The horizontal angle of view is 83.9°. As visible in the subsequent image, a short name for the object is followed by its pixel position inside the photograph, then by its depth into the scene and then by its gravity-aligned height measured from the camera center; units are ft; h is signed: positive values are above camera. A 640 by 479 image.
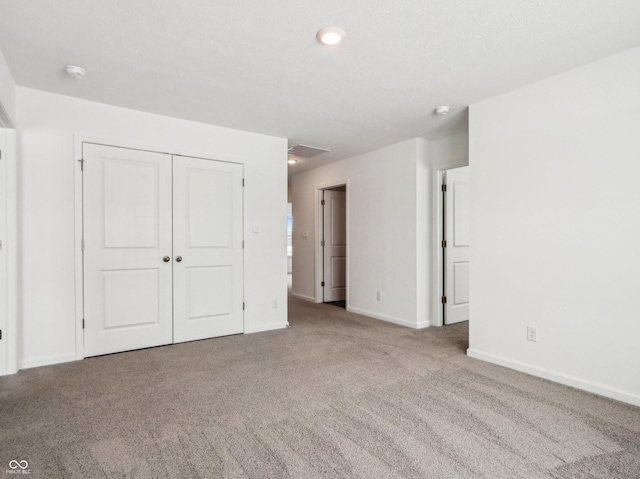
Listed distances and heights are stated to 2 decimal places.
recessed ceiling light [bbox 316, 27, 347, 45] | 6.94 +4.07
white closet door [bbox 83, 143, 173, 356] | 10.73 -0.29
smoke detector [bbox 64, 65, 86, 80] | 8.47 +4.08
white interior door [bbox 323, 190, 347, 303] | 20.47 -0.29
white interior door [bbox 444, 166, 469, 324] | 14.66 -0.28
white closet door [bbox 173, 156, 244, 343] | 12.28 -0.32
